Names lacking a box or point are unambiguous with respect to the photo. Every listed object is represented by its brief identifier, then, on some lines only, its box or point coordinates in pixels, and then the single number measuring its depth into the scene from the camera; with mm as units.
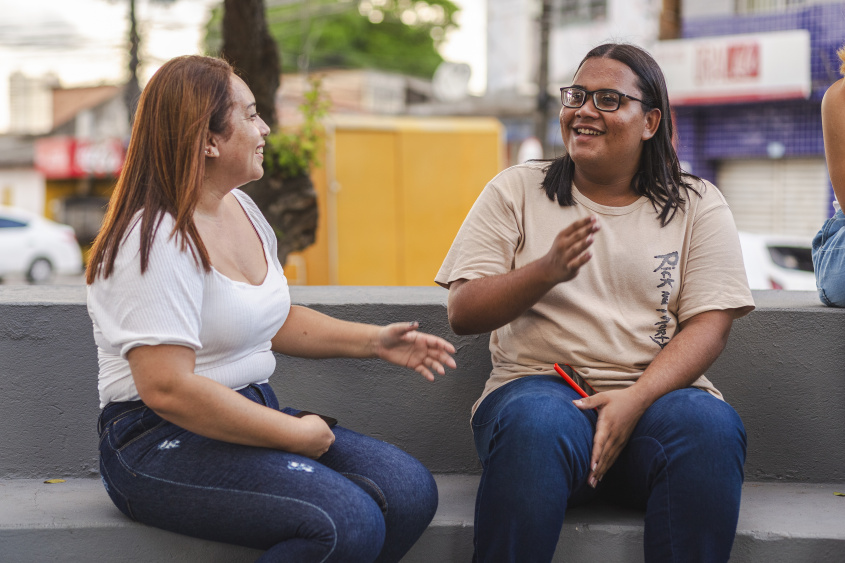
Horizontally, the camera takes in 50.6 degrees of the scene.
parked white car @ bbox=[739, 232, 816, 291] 8312
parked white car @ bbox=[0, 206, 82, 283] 18219
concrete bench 2928
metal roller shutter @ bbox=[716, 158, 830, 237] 15641
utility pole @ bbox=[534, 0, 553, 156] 14945
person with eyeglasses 2148
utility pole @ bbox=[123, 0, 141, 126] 17672
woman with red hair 1960
